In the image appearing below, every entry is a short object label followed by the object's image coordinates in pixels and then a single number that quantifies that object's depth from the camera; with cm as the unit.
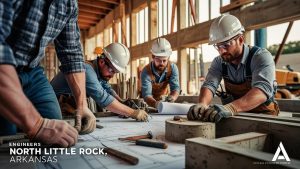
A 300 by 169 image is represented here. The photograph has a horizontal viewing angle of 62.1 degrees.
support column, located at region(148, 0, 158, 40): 984
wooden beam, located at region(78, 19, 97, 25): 1485
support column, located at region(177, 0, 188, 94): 806
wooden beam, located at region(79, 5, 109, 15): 1232
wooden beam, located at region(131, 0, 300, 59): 482
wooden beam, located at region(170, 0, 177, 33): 813
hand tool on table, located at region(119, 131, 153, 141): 227
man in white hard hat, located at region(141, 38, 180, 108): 551
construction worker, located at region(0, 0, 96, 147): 134
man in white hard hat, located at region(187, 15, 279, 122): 289
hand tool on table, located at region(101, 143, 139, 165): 161
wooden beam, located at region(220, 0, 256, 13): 563
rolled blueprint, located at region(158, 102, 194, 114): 374
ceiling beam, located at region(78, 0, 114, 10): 1148
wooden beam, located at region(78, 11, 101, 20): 1341
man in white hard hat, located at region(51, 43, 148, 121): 312
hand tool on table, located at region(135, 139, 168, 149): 196
